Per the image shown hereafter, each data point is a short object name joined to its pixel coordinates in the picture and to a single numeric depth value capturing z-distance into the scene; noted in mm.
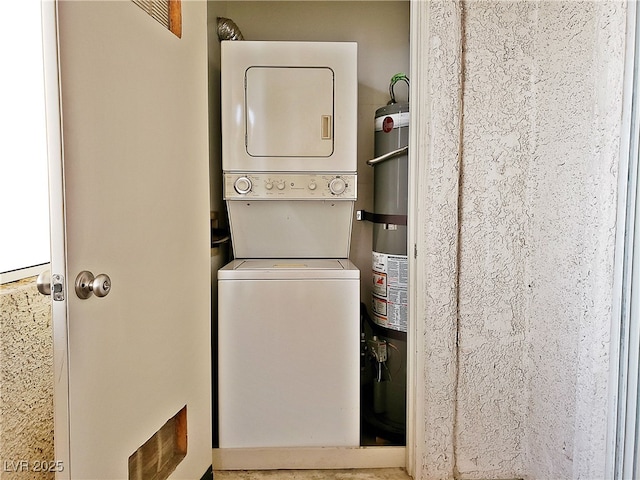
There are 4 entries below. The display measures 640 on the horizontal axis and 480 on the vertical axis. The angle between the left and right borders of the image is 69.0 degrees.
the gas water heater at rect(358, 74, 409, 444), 2186
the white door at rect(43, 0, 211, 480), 976
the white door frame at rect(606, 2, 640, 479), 1281
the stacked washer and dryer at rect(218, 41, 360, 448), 1933
